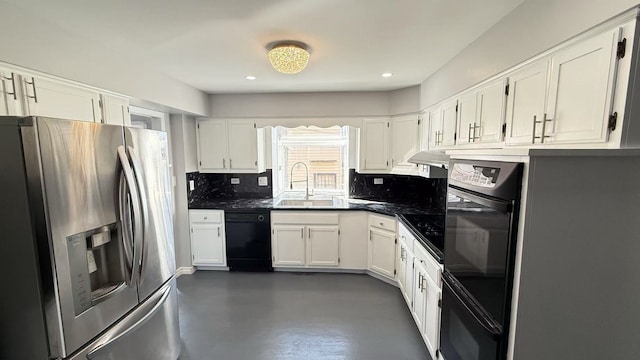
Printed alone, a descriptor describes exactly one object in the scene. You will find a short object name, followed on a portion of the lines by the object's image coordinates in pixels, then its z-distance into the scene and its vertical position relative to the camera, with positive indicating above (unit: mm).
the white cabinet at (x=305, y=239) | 3631 -1109
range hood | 2180 -41
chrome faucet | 4314 -405
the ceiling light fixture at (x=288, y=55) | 1992 +746
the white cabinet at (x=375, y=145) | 3770 +152
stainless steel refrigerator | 1209 -431
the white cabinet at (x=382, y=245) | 3297 -1117
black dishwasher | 3680 -1128
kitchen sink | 3812 -682
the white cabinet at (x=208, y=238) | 3709 -1118
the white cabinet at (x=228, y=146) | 3902 +142
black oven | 1164 -494
